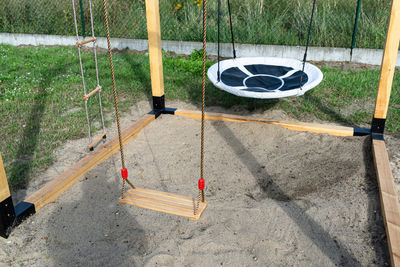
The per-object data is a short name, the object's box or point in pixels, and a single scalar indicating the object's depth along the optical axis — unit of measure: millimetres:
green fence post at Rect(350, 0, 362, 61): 6121
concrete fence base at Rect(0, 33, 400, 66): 6242
